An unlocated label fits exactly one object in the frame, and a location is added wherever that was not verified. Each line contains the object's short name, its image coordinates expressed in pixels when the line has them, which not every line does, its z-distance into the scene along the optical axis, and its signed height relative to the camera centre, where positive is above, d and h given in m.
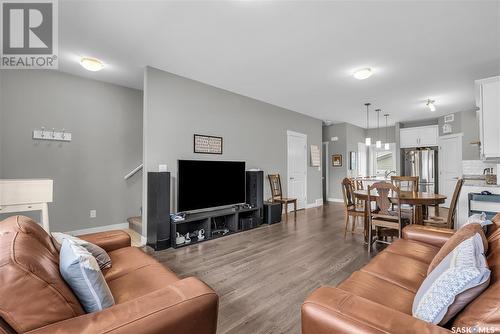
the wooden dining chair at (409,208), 3.26 -0.61
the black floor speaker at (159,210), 3.24 -0.57
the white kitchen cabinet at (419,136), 6.80 +1.04
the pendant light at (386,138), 5.68 +1.13
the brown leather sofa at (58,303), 0.80 -0.55
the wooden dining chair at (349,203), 3.71 -0.57
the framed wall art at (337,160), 7.66 +0.33
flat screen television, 3.60 -0.24
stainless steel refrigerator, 6.50 +0.07
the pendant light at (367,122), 5.42 +1.57
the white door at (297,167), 5.99 +0.07
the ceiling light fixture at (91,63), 3.19 +1.53
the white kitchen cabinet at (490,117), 3.17 +0.75
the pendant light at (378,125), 5.71 +1.56
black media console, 3.55 -0.92
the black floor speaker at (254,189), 4.61 -0.39
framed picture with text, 3.98 +0.47
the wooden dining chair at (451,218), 2.83 -0.62
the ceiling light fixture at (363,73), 3.49 +1.51
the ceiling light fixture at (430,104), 5.06 +1.50
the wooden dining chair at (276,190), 5.12 -0.47
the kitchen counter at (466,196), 3.39 -0.43
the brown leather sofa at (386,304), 0.82 -0.58
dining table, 3.00 -0.42
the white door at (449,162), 6.01 +0.19
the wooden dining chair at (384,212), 3.03 -0.61
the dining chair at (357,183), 6.12 -0.38
